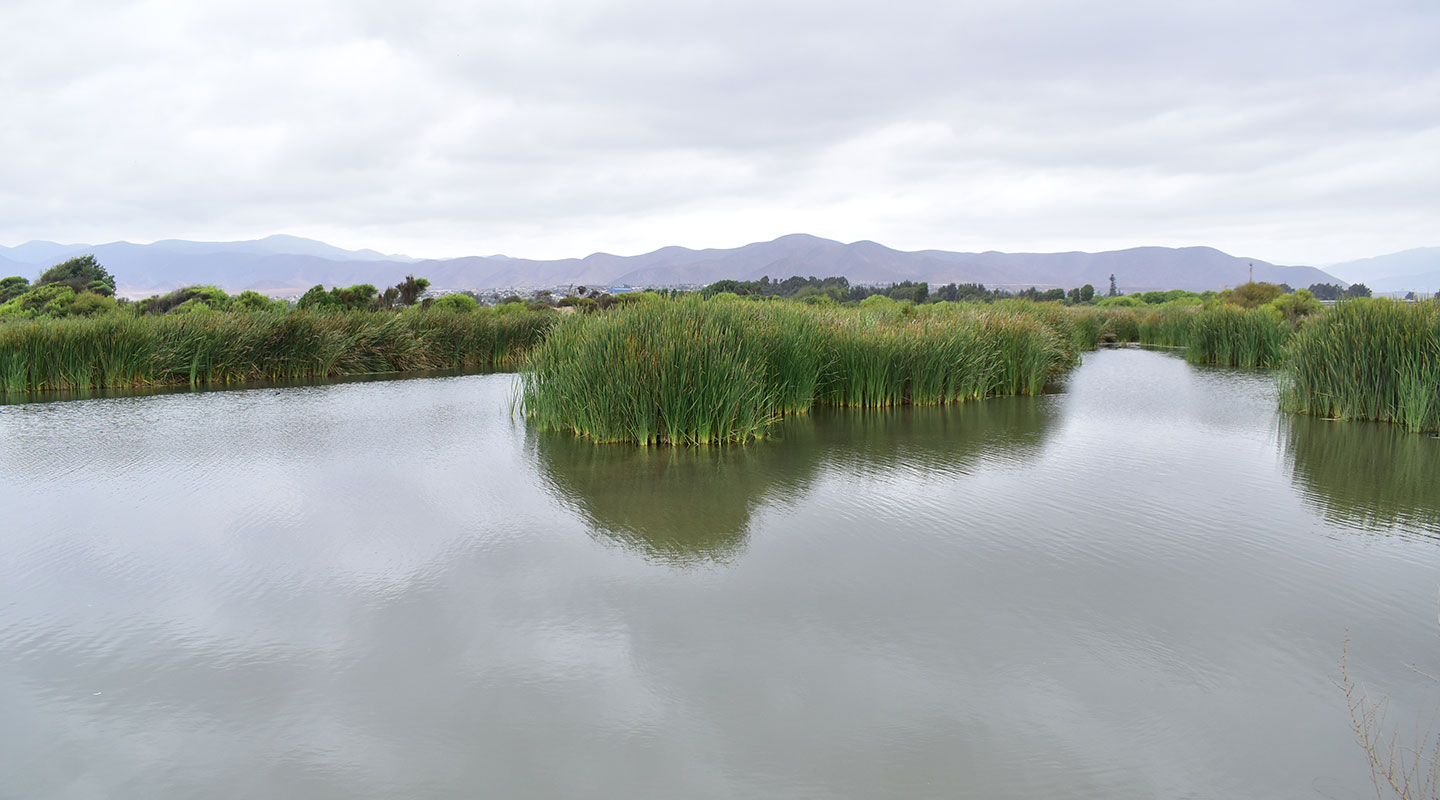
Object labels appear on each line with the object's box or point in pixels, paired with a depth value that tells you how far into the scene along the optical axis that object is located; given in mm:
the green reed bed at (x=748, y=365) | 8172
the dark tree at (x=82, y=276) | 28531
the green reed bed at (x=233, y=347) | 13156
